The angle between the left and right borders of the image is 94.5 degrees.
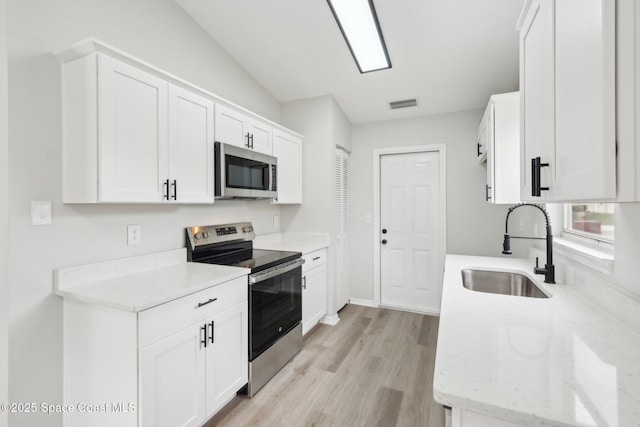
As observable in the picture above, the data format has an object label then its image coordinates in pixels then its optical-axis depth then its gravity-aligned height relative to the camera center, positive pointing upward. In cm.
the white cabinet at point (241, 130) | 234 +71
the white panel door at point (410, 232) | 374 -27
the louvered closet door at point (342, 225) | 370 -17
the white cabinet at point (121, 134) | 154 +45
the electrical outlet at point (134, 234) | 194 -15
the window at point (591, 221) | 172 -6
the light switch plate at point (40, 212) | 151 +0
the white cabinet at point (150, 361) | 142 -79
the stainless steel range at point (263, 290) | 218 -64
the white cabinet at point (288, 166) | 308 +50
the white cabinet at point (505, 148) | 218 +48
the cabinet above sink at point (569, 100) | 69 +33
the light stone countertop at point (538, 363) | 69 -46
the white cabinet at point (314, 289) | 294 -82
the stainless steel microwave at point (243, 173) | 229 +33
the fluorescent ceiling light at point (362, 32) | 216 +148
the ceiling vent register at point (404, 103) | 342 +127
